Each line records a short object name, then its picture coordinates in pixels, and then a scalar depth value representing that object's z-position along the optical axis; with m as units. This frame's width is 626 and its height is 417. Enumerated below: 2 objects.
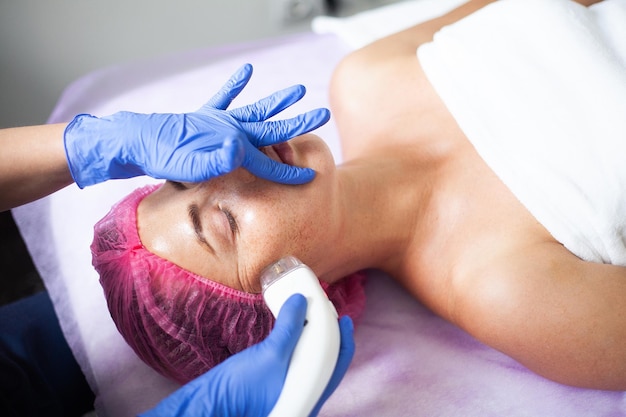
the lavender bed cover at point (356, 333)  1.13
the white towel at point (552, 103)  1.08
